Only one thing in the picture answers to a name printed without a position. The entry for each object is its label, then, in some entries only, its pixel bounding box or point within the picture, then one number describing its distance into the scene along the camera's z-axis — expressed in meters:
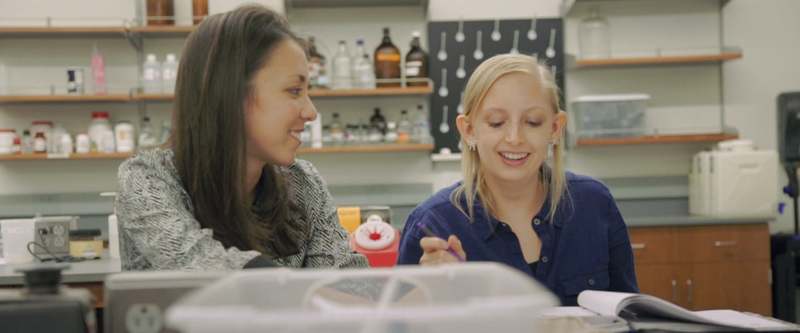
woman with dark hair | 1.24
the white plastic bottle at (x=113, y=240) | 2.89
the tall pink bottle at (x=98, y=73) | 4.02
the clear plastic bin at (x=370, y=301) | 0.57
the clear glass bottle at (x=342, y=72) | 4.07
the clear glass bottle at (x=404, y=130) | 4.08
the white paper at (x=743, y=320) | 0.91
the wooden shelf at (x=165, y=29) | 3.98
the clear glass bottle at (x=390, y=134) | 4.08
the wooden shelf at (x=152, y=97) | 3.95
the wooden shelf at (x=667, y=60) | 3.97
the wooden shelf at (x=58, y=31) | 3.96
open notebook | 0.92
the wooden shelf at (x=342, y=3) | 4.14
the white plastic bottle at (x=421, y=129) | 4.10
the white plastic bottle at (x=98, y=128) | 4.04
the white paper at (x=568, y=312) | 1.08
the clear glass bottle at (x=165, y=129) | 4.12
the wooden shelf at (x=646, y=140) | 3.99
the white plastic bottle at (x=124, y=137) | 4.01
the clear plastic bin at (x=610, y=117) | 4.06
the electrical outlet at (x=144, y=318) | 0.74
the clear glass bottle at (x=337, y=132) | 4.04
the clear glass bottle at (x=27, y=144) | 4.03
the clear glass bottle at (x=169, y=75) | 3.99
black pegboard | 4.25
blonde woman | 1.57
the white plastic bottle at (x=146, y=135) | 4.06
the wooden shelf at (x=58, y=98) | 3.91
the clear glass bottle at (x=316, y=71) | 3.97
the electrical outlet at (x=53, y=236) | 2.72
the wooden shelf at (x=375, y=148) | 3.97
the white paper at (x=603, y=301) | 1.01
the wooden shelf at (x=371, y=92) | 3.94
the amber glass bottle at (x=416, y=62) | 4.08
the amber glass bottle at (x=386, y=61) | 4.07
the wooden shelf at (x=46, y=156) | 3.93
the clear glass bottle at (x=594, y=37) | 4.13
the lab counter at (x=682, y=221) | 3.60
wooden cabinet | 3.62
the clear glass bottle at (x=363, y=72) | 4.03
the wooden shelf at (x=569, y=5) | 4.13
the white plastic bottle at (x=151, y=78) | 3.99
